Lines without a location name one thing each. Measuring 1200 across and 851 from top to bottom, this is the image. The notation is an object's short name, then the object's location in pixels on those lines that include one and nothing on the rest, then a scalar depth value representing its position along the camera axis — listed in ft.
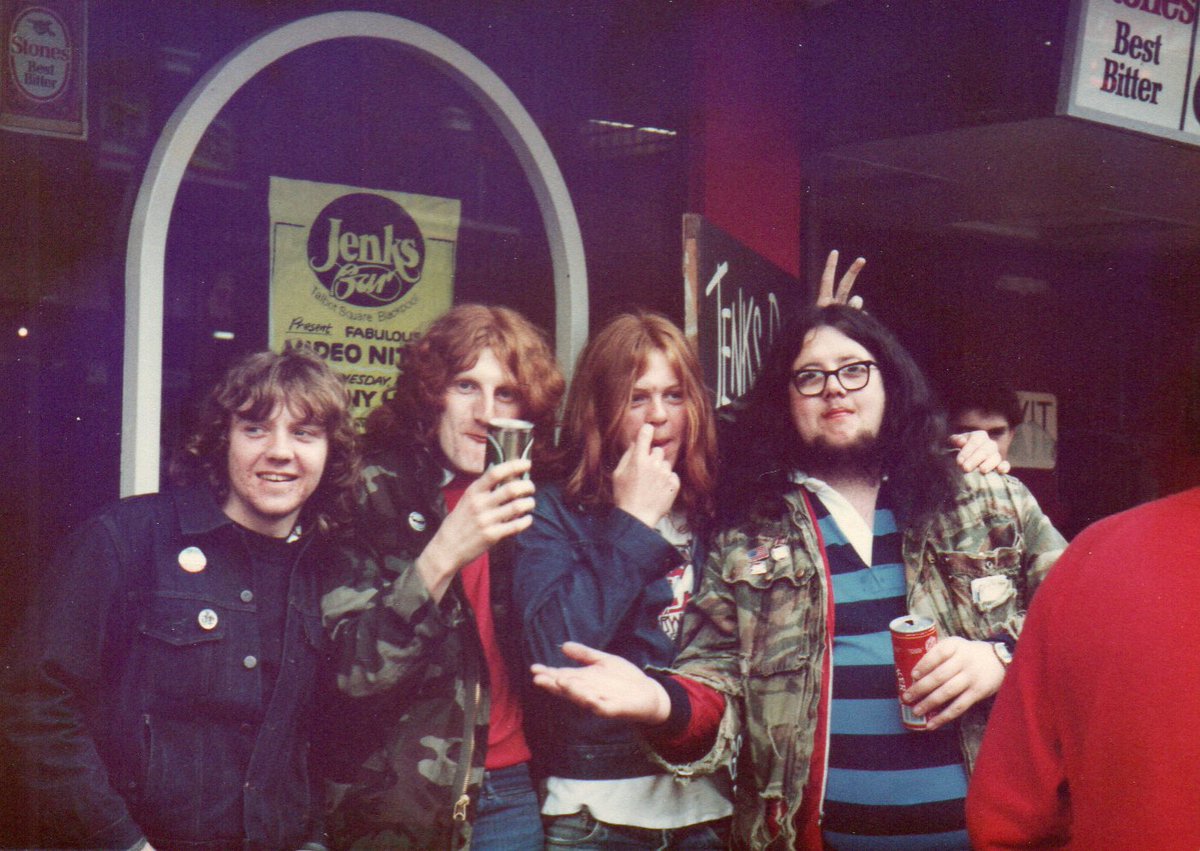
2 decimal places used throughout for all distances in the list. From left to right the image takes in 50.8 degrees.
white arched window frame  9.64
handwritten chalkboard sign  11.57
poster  10.54
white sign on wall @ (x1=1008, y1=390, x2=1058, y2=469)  18.83
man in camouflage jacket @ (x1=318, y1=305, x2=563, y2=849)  9.86
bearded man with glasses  9.95
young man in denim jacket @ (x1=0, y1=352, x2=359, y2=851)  9.07
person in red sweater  6.35
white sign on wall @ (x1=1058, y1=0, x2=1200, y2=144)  12.35
